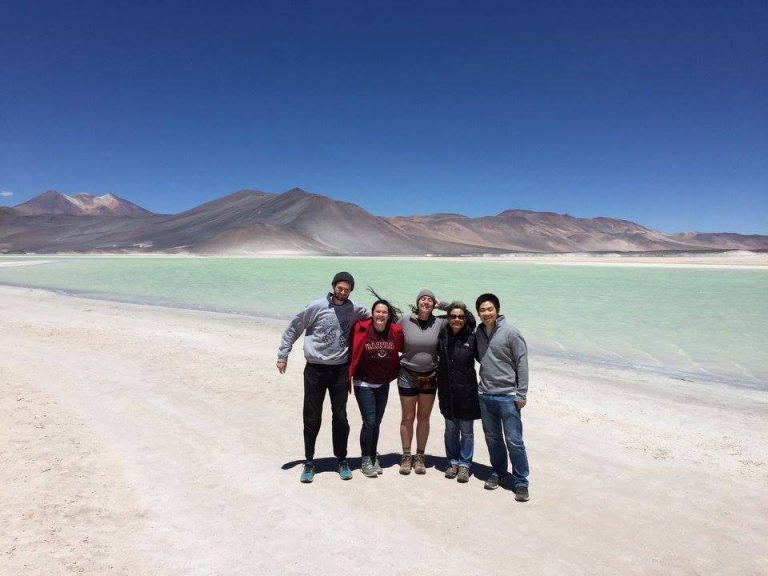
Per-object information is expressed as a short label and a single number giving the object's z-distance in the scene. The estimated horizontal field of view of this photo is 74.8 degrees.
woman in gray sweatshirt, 3.56
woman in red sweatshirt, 3.57
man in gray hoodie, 3.60
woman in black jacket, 3.52
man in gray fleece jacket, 3.35
